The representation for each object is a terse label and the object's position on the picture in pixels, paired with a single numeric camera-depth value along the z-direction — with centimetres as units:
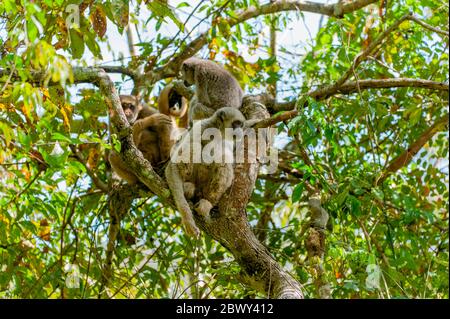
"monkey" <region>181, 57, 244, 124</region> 759
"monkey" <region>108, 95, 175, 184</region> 755
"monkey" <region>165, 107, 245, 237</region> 591
